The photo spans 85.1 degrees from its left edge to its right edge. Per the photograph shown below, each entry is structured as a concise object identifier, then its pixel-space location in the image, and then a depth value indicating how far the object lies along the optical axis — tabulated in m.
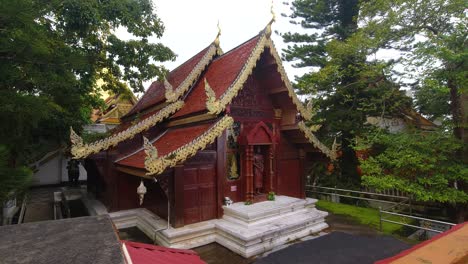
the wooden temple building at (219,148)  6.76
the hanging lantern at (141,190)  5.97
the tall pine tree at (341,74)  10.00
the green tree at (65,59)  3.52
